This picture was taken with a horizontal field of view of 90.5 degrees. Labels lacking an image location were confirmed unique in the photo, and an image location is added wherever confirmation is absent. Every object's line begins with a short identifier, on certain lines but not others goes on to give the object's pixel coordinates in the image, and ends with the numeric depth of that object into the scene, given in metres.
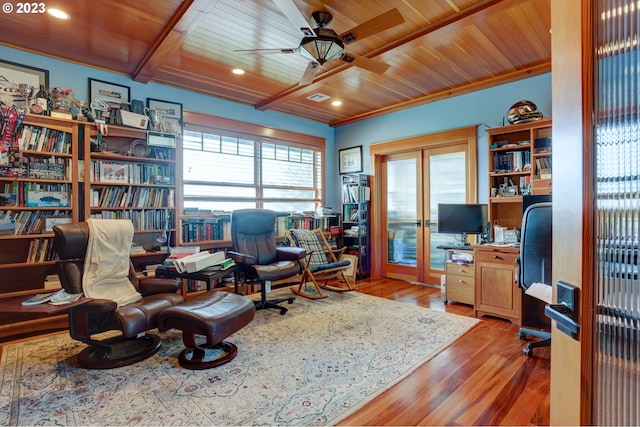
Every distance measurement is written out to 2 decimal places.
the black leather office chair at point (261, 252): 3.28
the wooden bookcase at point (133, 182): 3.24
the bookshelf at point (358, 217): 5.02
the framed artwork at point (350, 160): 5.42
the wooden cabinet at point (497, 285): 3.03
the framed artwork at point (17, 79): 2.89
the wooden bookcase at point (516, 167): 3.31
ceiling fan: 2.17
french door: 4.32
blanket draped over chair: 2.40
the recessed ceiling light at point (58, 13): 2.43
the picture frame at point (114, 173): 3.29
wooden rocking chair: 3.84
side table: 2.83
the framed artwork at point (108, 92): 3.38
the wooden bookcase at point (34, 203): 2.80
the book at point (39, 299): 2.00
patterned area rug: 1.68
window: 4.18
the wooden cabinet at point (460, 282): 3.56
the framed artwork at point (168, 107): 3.75
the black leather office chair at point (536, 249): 2.29
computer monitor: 3.82
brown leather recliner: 2.10
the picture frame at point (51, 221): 2.98
